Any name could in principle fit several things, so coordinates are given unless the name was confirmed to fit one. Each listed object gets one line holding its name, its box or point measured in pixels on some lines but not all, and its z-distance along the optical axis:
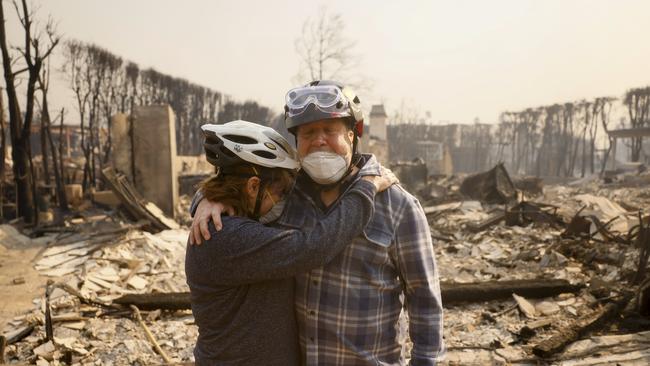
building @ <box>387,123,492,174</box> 59.00
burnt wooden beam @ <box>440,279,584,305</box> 6.43
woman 1.75
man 1.96
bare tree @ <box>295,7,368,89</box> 26.12
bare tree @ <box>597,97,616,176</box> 40.12
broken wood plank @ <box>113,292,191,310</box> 6.33
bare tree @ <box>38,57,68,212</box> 18.42
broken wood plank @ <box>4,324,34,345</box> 5.60
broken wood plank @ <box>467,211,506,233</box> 12.37
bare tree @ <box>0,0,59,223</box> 14.54
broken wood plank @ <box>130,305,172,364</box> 5.07
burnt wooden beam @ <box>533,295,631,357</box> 4.56
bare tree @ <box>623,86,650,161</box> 37.66
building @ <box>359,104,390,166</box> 55.88
